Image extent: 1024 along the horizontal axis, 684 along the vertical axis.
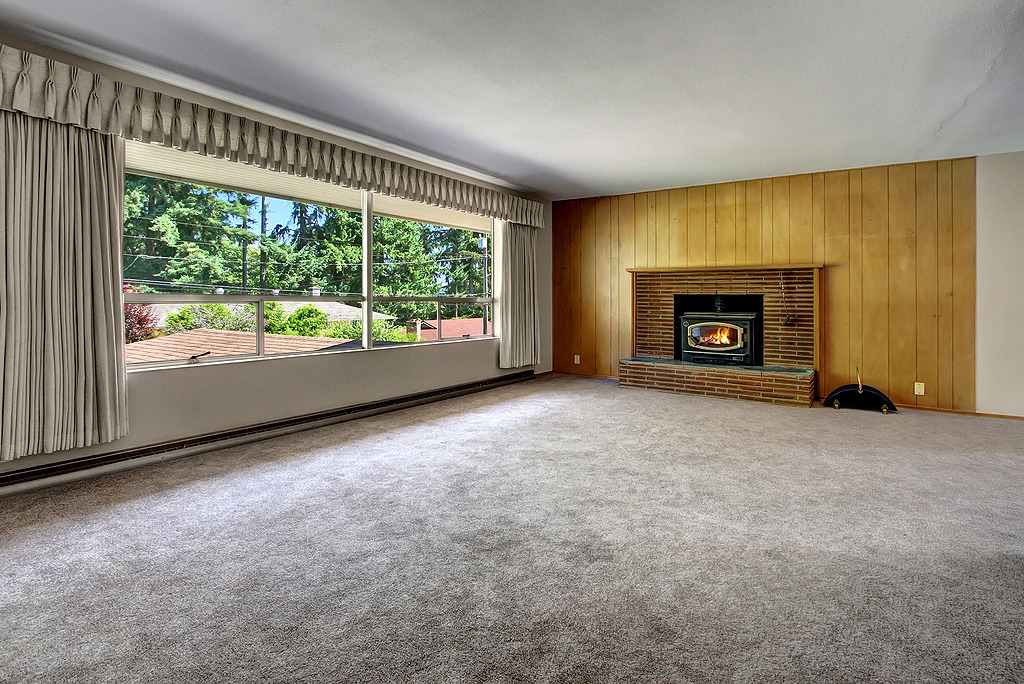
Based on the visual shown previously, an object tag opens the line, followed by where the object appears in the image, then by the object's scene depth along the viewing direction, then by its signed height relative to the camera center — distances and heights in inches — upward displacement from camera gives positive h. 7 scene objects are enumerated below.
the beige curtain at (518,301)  245.0 +14.2
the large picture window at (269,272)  133.7 +18.3
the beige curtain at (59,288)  105.6 +9.7
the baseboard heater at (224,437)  112.3 -27.6
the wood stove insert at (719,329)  226.5 +0.3
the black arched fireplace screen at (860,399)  187.9 -25.2
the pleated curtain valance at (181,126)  106.3 +50.5
